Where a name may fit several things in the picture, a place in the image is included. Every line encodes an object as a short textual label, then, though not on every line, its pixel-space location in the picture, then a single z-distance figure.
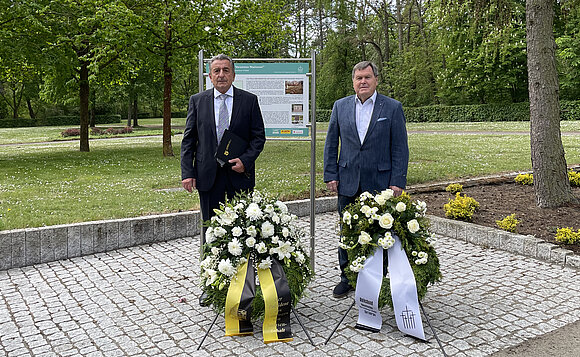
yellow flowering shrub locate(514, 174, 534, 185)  10.13
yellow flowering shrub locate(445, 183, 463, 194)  9.70
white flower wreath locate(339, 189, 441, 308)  4.36
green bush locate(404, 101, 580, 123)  36.19
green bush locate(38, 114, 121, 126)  54.44
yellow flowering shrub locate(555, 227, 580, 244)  6.46
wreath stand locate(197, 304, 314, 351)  4.16
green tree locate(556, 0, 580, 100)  37.62
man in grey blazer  4.90
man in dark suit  4.96
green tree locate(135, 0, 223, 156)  16.61
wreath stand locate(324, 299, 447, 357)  4.01
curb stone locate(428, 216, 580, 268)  6.24
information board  6.14
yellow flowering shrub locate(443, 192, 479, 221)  7.79
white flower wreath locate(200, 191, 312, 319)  4.32
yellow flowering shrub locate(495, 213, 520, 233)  7.08
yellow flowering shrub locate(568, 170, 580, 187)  9.95
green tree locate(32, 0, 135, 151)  15.55
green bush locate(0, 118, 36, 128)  51.50
